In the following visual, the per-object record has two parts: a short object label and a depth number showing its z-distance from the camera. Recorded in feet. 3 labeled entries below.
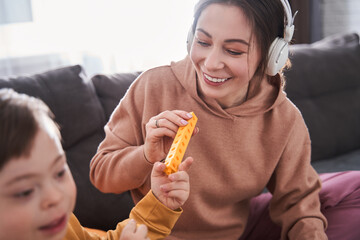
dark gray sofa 5.42
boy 2.21
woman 4.01
